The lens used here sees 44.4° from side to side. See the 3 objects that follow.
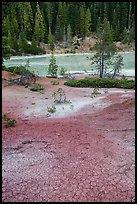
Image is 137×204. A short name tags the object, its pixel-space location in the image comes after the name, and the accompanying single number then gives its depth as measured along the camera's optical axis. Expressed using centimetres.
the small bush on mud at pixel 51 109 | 692
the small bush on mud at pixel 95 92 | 914
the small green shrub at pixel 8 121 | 584
